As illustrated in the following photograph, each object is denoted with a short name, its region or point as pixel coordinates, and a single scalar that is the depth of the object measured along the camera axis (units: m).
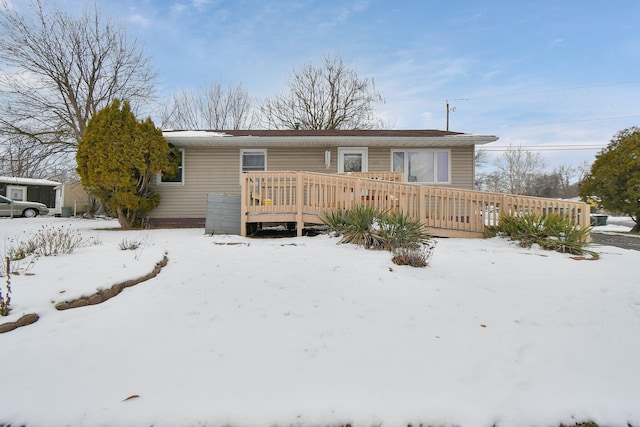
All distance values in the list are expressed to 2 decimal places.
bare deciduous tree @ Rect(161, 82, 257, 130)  23.94
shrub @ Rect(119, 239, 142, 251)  4.84
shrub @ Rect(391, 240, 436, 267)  4.36
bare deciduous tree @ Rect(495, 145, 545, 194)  37.81
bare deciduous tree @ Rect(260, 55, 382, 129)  22.66
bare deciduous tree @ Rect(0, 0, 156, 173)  13.98
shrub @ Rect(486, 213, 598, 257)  5.73
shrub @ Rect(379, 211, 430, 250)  5.10
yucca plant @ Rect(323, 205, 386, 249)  5.38
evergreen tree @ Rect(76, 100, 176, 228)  8.82
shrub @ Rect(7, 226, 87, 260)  4.11
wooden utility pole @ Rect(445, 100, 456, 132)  25.48
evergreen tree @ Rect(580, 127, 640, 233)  10.82
